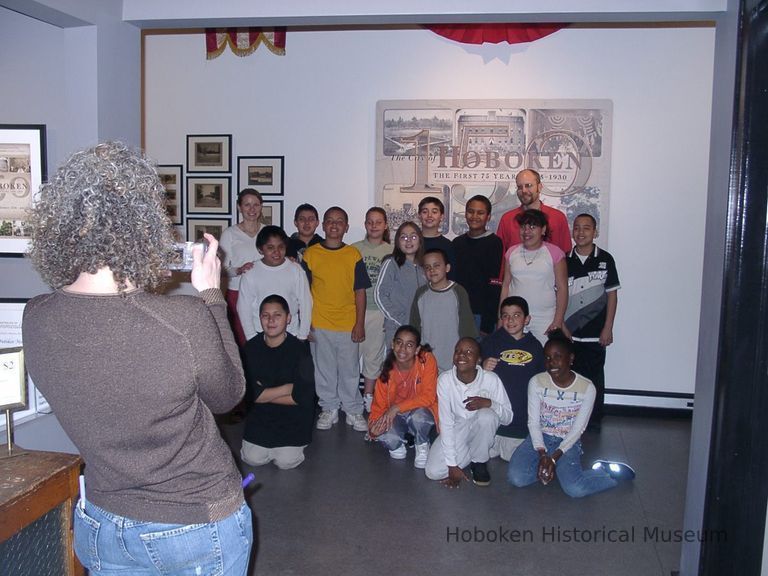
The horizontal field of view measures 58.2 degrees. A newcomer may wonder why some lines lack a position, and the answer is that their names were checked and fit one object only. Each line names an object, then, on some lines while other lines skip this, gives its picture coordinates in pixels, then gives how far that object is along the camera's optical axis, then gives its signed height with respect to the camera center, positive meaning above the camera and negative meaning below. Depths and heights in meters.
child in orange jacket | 3.99 -1.03
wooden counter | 1.54 -0.70
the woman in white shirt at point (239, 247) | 4.74 -0.21
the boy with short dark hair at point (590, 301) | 4.80 -0.51
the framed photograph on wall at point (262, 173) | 5.53 +0.35
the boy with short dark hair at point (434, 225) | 4.68 -0.02
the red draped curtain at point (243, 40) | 5.42 +1.40
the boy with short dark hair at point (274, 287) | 4.43 -0.44
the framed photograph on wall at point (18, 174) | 3.01 +0.16
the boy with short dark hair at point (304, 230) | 4.92 -0.08
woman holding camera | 1.18 -0.27
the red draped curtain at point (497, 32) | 5.07 +1.42
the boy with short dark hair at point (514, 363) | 4.07 -0.82
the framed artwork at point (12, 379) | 1.82 -0.45
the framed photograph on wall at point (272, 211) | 5.56 +0.05
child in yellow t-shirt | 4.65 -0.68
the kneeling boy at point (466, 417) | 3.72 -1.06
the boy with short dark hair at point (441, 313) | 4.29 -0.56
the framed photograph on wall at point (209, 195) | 5.63 +0.17
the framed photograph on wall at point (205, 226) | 5.68 -0.08
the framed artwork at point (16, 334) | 2.23 -0.41
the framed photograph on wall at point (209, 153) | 5.58 +0.51
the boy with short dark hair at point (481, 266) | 4.66 -0.28
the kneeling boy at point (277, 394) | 3.88 -0.99
